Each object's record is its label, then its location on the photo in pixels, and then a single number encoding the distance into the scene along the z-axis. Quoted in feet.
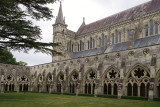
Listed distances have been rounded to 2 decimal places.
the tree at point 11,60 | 158.10
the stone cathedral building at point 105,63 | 66.69
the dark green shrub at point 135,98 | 60.38
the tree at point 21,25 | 45.91
